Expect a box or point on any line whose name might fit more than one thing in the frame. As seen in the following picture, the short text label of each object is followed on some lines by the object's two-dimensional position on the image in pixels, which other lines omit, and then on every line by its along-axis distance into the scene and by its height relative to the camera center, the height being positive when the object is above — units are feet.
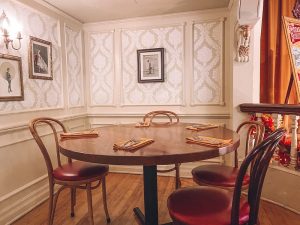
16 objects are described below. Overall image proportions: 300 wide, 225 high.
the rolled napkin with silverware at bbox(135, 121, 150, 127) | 7.33 -0.70
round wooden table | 3.86 -0.85
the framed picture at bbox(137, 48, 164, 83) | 11.01 +1.68
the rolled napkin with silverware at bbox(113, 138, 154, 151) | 4.26 -0.79
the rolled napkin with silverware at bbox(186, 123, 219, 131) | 6.31 -0.70
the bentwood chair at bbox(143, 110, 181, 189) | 7.68 -2.29
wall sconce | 7.20 +2.23
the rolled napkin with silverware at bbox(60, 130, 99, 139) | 5.79 -0.79
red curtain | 10.50 +1.96
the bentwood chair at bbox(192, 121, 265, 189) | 5.39 -1.75
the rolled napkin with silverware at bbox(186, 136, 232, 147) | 4.36 -0.77
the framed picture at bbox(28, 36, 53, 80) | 8.46 +1.60
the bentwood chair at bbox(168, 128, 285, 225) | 3.45 -1.76
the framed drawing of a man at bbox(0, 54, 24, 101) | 7.22 +0.76
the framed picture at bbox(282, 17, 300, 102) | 8.82 +2.09
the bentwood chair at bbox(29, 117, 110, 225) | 5.93 -1.82
